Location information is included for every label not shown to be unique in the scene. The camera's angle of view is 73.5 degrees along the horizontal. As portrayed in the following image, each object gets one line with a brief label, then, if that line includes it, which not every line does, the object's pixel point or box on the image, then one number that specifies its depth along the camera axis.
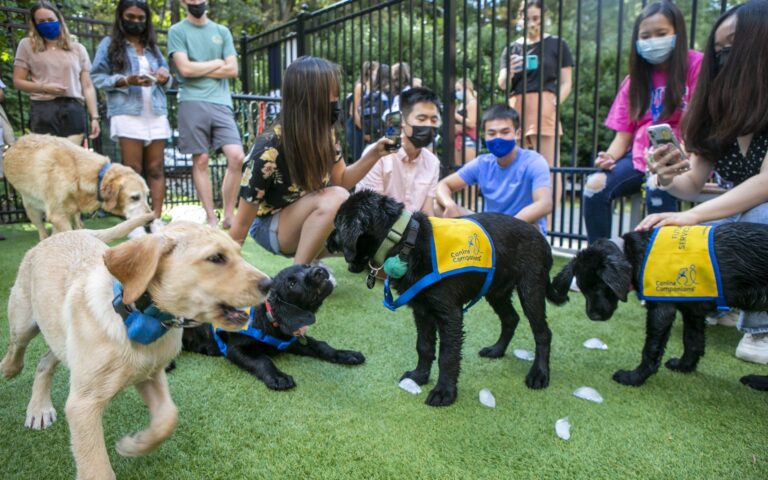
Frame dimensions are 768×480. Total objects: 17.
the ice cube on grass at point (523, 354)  2.97
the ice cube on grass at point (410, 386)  2.52
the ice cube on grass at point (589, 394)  2.45
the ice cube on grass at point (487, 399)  2.39
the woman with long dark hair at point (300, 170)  3.48
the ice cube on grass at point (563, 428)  2.12
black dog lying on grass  2.62
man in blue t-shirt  3.83
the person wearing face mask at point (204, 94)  5.48
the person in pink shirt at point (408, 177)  4.37
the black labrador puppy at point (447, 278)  2.34
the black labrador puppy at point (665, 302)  2.37
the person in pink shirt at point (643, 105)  3.67
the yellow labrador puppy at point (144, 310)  1.61
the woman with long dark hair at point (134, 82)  5.22
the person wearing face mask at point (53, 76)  5.46
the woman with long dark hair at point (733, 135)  2.71
